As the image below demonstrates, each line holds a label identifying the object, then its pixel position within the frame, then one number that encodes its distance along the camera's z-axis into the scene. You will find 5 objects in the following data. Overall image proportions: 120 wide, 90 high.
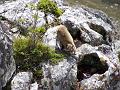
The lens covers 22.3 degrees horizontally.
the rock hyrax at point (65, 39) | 11.19
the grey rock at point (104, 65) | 11.34
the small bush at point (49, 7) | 12.86
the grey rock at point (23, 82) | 9.89
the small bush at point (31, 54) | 10.65
